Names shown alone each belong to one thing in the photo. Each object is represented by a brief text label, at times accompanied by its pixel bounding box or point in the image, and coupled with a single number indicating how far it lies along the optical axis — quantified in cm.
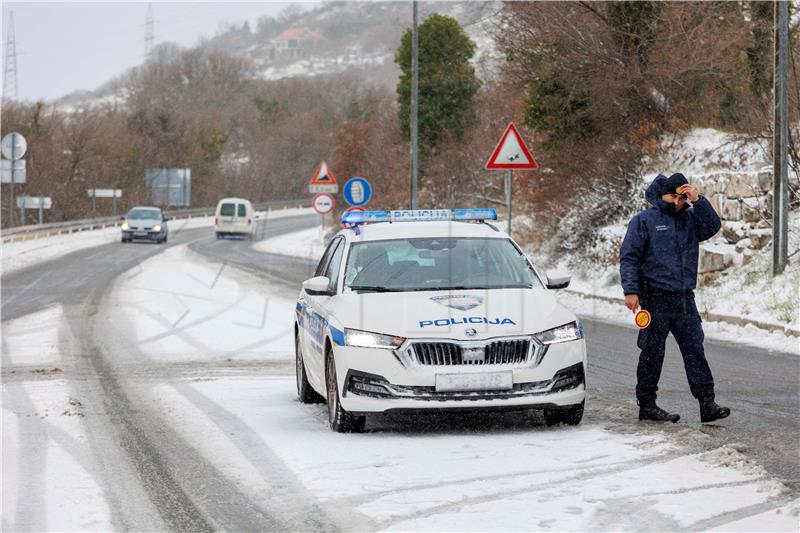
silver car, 5572
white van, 6275
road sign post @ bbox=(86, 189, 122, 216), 8081
